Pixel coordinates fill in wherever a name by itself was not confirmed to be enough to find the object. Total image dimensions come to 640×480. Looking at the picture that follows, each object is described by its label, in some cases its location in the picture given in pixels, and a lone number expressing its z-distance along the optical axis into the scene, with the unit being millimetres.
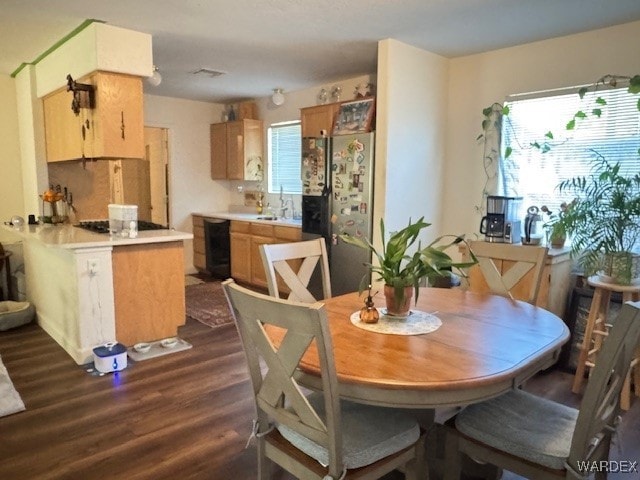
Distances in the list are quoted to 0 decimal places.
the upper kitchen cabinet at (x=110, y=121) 3281
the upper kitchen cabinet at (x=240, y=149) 5852
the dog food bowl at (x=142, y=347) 3297
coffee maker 3393
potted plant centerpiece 1729
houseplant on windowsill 2910
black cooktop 3646
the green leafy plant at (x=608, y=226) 2688
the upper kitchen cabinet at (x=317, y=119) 4449
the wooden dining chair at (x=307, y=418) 1244
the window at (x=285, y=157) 5613
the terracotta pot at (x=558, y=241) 3168
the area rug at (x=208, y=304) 4164
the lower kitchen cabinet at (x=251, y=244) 4980
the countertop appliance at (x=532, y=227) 3344
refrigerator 3805
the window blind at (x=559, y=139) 3092
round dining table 1310
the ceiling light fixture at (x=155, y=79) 3895
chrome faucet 5719
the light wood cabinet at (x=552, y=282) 3045
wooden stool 2740
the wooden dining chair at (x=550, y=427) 1280
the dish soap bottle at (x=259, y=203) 6008
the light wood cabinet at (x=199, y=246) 6028
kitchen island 3061
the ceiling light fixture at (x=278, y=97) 5273
